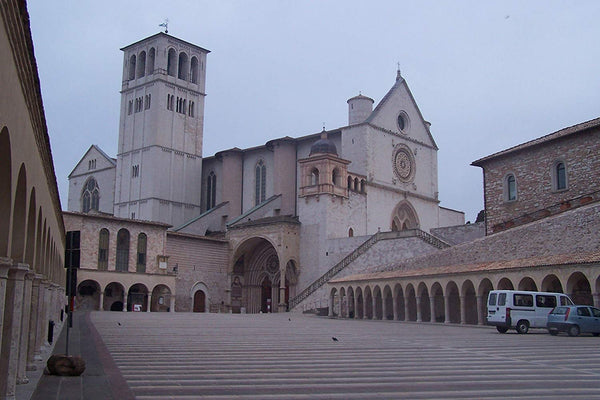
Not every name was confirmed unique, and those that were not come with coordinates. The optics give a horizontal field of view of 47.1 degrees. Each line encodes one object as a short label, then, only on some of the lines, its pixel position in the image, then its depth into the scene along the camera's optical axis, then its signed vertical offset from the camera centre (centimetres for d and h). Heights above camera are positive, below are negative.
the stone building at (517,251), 2841 +247
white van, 2547 -13
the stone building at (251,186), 5469 +1039
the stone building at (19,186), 757 +154
